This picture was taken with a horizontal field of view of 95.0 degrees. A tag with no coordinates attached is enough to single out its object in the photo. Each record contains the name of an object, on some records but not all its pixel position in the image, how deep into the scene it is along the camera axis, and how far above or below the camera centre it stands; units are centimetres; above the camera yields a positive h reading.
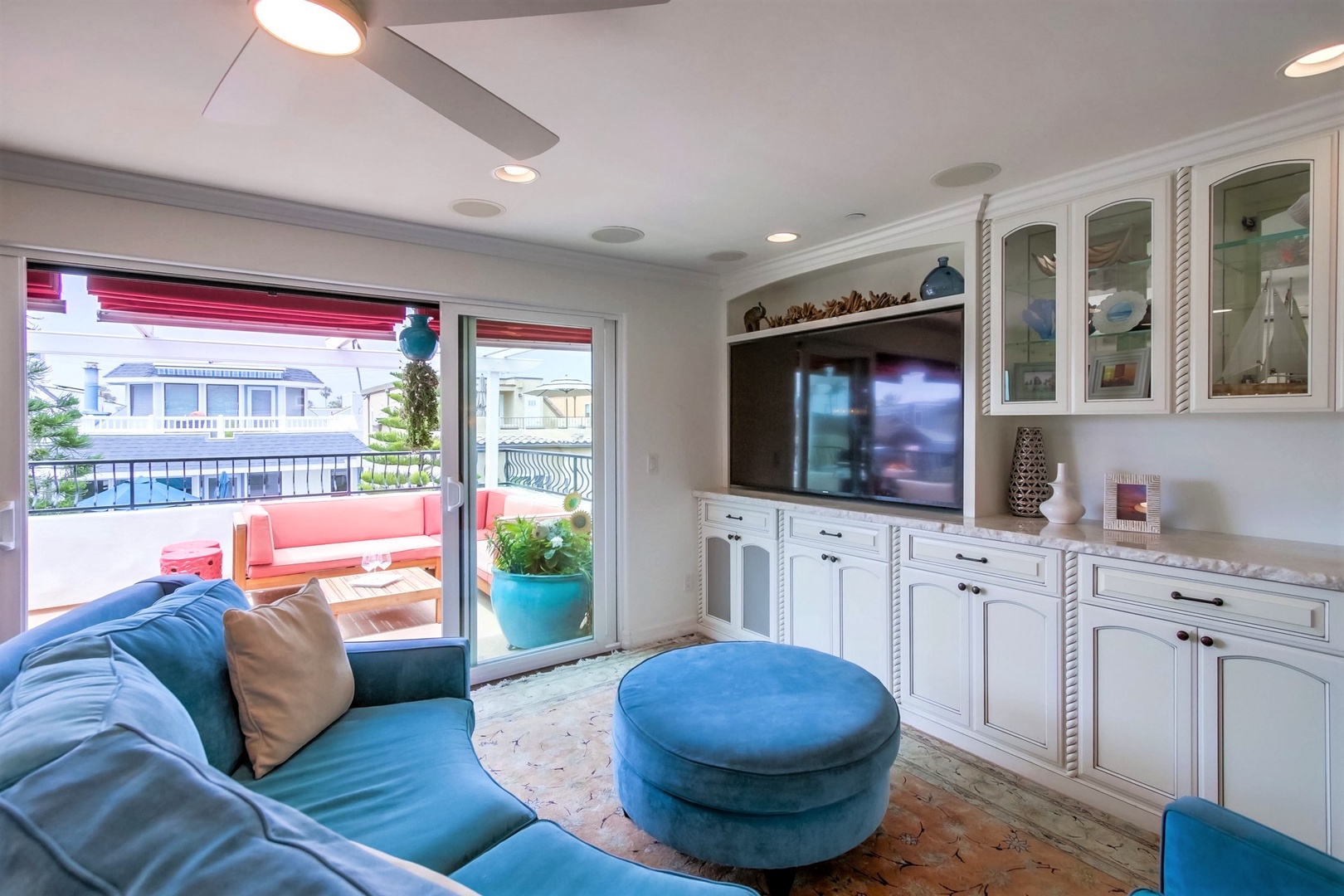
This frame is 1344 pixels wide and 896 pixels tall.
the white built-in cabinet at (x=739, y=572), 356 -82
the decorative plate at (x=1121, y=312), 230 +47
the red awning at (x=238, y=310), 313 +78
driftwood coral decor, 321 +73
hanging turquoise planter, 394 +67
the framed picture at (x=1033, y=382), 255 +23
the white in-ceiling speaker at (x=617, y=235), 313 +107
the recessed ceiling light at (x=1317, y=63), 164 +102
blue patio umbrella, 572 -50
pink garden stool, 440 -84
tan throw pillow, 162 -65
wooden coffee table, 384 -98
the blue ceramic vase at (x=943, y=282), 288 +73
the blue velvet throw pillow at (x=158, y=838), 56 -39
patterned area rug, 186 -133
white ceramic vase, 253 -28
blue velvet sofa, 59 -45
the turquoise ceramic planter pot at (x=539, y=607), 356 -99
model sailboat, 197 +29
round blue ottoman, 169 -93
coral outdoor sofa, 370 -74
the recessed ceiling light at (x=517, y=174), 236 +104
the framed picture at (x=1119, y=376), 230 +23
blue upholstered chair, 112 -81
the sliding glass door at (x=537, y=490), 339 -30
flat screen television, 287 +15
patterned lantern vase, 277 -18
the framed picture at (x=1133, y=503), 232 -26
